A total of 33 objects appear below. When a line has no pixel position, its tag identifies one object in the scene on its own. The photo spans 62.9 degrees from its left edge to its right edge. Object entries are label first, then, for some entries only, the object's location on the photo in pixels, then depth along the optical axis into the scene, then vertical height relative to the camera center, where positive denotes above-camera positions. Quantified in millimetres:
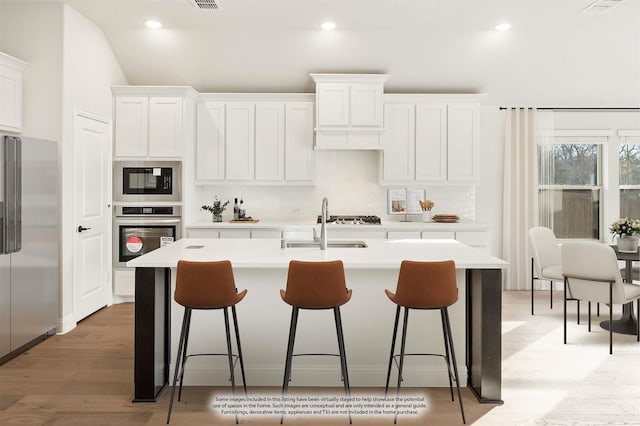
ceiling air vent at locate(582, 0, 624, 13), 4629 +1819
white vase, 4855 -342
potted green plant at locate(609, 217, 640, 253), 4863 -253
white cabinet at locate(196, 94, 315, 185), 6340 +825
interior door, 5156 -107
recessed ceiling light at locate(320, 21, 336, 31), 5430 +1890
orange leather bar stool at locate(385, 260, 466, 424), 3027 -466
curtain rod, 6824 +1286
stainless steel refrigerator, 4004 -316
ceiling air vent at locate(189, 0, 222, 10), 4546 +1774
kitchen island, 3586 -875
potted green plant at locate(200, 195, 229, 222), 6453 -64
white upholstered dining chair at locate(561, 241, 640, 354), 4438 -600
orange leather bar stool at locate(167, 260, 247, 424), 3020 -471
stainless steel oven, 6016 -307
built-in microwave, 6121 +240
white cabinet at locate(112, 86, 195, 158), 6035 +942
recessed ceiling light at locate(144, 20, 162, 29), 5488 +1911
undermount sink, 4012 -300
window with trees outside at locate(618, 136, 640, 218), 6988 +376
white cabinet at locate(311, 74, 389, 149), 6141 +1193
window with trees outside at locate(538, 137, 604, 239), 7023 +238
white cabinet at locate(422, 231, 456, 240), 6102 -328
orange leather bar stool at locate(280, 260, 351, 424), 2990 -458
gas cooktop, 6293 -178
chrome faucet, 3744 -208
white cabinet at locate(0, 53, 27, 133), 4496 +980
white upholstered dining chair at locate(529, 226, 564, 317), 5746 -490
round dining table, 4895 -1085
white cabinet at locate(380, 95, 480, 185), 6367 +829
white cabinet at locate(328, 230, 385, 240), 6059 -320
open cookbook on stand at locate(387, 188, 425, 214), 6652 +74
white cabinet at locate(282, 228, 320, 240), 5992 -321
